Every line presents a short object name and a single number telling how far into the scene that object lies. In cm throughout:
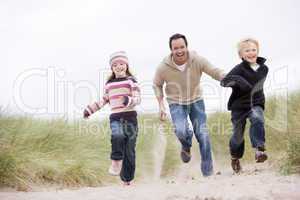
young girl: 1300
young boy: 1252
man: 1333
